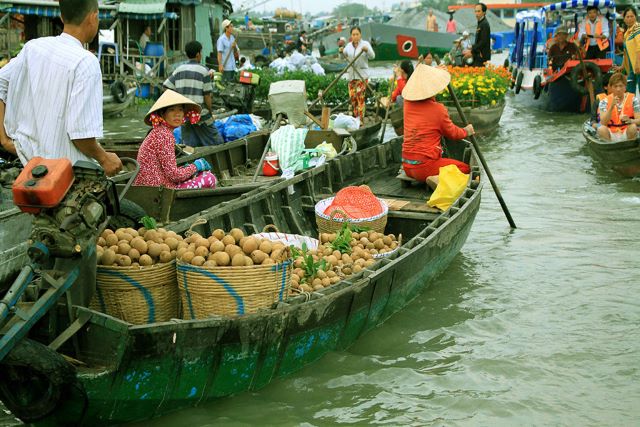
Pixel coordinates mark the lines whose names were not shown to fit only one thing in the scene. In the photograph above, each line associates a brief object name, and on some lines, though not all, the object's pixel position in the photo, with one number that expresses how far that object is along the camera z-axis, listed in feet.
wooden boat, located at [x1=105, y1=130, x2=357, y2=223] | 19.69
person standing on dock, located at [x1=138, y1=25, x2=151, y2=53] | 70.08
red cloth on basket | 21.09
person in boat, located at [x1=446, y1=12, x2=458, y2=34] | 95.72
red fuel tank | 12.01
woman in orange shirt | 24.79
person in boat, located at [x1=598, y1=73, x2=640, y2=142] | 33.55
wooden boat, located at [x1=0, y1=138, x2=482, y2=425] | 12.92
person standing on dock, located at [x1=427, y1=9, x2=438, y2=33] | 129.59
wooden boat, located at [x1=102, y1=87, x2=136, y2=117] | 56.49
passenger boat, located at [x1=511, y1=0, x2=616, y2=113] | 51.16
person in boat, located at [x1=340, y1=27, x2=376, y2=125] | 41.16
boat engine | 12.12
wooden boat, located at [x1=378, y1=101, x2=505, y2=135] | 40.47
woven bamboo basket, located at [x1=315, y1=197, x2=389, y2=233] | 20.74
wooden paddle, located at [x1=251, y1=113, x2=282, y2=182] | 26.88
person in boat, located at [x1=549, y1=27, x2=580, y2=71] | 53.01
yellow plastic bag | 23.30
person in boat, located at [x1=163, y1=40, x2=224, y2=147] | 30.09
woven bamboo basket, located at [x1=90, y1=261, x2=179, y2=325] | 14.17
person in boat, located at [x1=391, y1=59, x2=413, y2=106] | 41.39
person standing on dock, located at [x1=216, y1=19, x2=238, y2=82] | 50.80
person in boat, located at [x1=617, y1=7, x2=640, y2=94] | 37.96
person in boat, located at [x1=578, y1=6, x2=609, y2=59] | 52.49
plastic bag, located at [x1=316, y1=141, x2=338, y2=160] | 28.63
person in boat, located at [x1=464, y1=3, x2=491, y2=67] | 49.06
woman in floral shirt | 19.72
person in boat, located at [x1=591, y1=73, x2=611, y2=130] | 34.91
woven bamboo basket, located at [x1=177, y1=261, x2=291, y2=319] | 13.98
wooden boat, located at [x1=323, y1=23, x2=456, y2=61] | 125.59
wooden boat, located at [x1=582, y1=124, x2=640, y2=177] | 33.88
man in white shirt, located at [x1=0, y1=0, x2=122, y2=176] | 12.85
